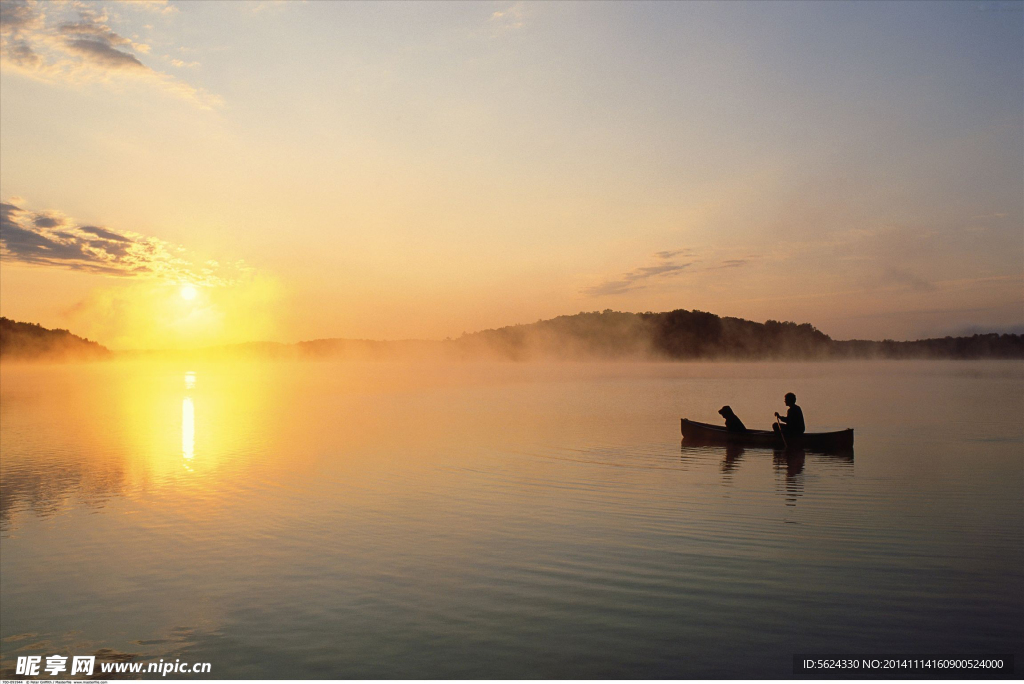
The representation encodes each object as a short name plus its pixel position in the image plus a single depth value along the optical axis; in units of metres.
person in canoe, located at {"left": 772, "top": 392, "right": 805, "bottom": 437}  27.34
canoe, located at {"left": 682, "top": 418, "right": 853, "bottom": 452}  26.89
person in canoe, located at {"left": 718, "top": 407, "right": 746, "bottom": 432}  29.28
